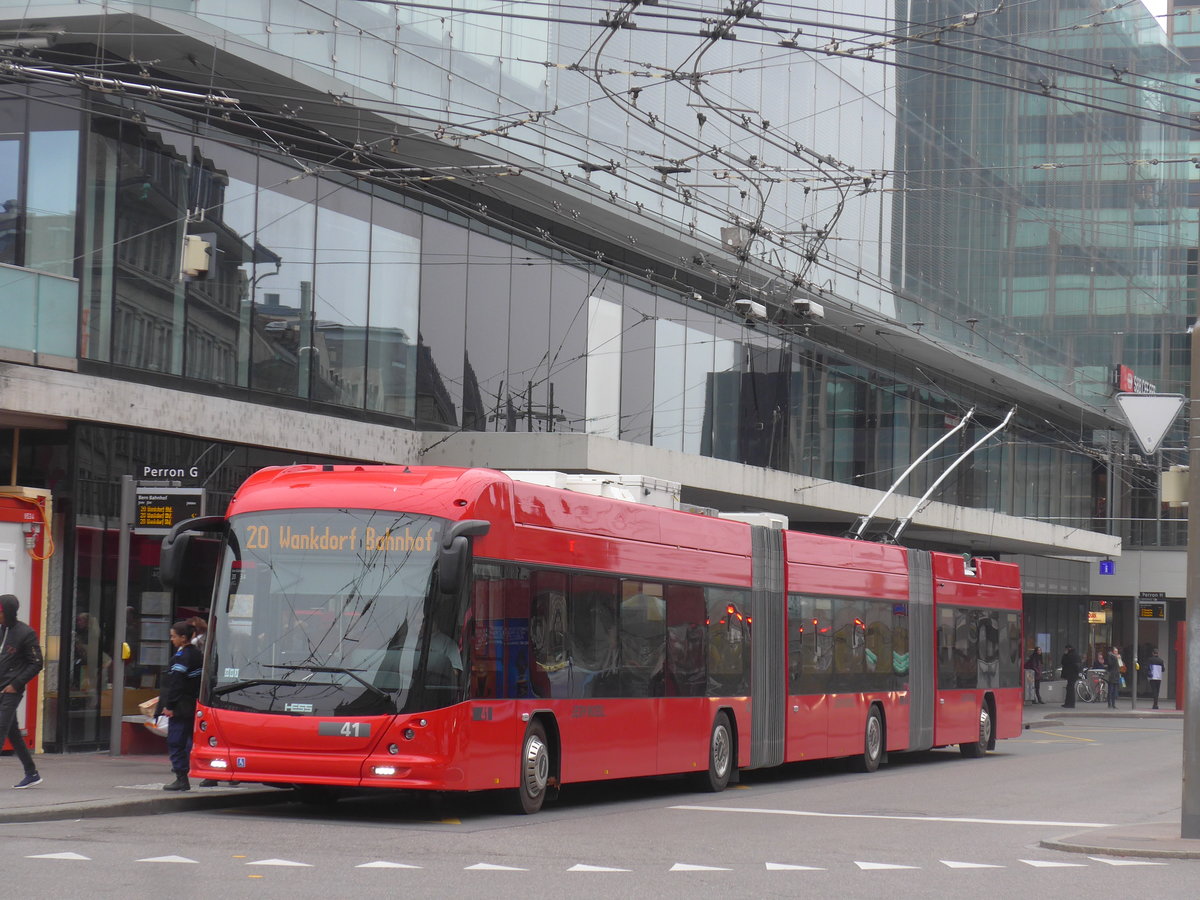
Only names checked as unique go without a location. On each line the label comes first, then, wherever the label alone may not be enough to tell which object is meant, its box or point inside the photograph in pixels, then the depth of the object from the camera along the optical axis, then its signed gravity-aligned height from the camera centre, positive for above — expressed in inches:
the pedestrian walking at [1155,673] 2089.1 -64.4
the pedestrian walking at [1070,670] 1989.4 -59.7
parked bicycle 2144.4 -83.0
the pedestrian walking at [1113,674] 2015.3 -64.3
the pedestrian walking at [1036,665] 2005.4 -55.0
